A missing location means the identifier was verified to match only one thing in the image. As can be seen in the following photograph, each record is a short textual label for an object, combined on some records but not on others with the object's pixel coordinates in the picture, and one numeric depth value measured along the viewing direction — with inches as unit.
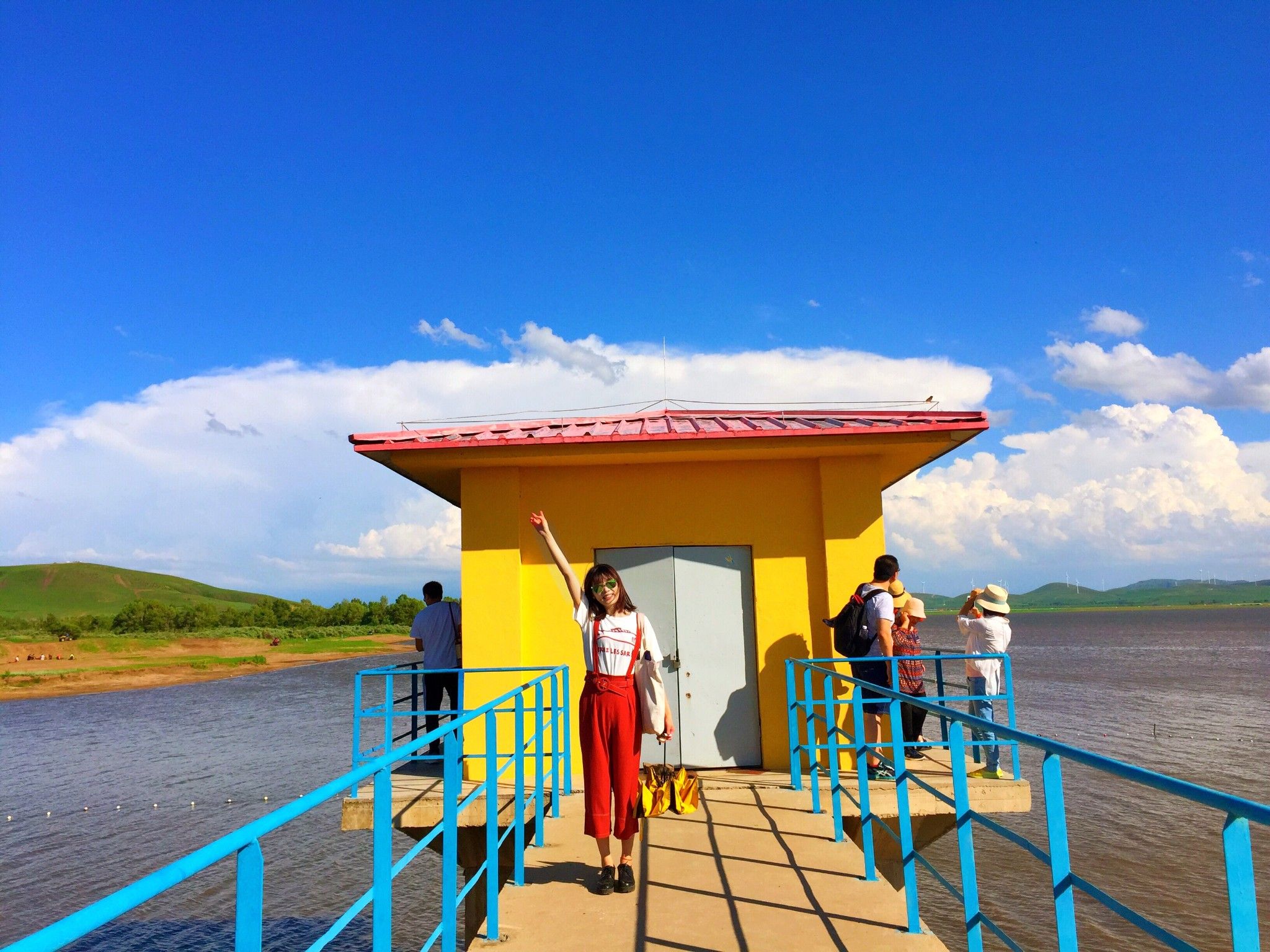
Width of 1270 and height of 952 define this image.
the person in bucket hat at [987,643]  315.3
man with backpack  286.4
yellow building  327.6
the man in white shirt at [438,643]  348.5
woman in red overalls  191.8
